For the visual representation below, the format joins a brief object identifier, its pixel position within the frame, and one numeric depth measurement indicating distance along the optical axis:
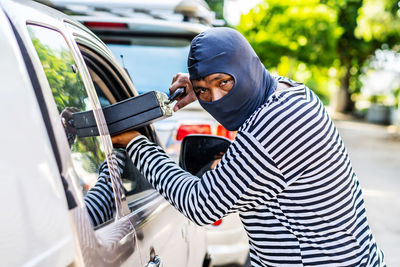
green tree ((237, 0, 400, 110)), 16.17
